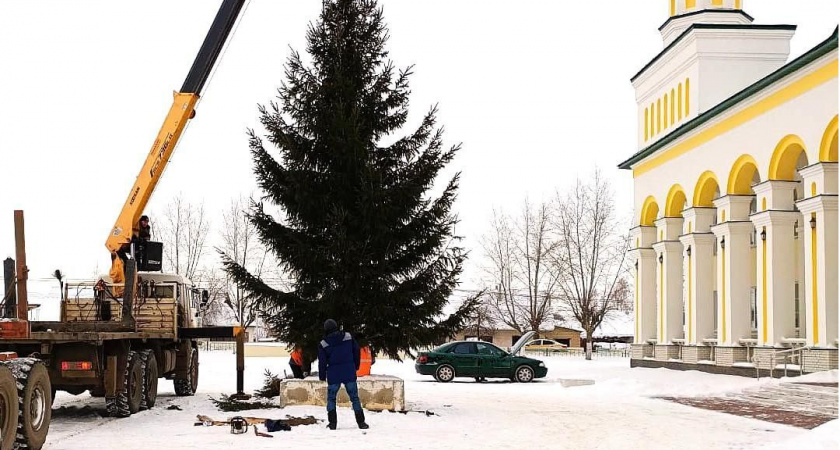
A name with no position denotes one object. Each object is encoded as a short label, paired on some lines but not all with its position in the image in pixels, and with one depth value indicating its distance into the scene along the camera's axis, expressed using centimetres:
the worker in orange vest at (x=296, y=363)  2051
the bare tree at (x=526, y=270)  6656
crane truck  1555
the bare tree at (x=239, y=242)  6956
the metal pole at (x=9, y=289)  1483
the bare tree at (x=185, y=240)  7000
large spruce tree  1888
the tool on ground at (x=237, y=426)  1469
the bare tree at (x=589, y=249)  6119
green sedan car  3269
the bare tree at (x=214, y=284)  6951
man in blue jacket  1532
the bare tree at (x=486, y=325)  6939
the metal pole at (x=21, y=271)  1373
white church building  2567
